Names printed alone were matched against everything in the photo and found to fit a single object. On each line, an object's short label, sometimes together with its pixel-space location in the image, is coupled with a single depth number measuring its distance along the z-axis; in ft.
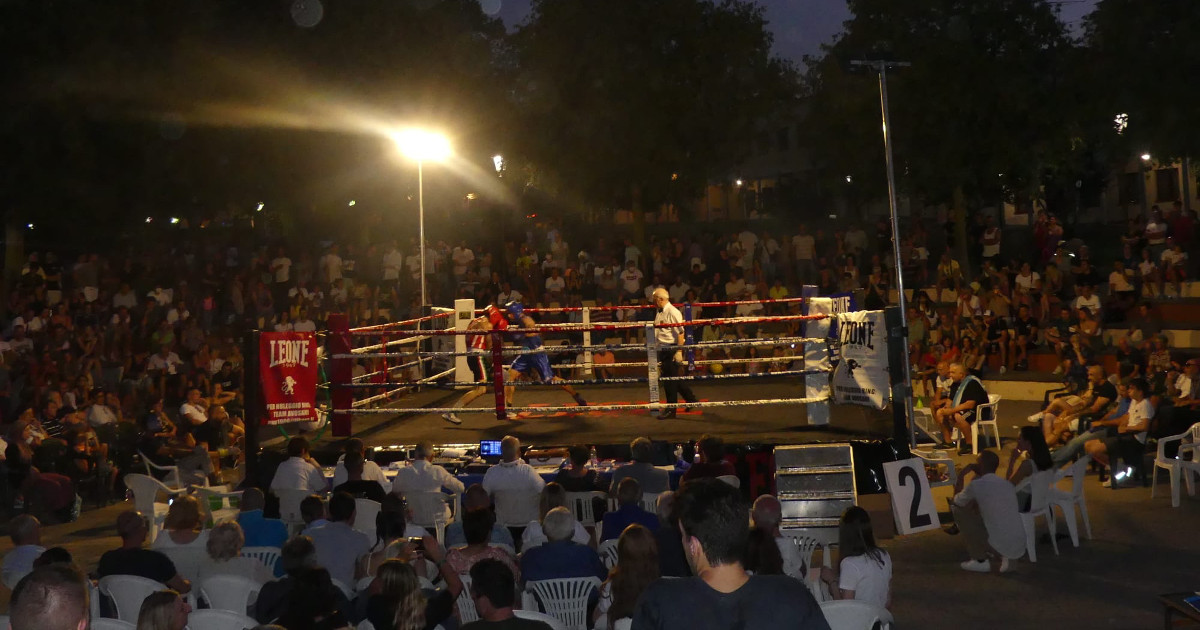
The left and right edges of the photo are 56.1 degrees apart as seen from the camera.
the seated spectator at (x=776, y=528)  18.04
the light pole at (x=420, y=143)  46.72
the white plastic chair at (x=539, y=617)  14.18
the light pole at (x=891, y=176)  35.21
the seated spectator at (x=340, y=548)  19.60
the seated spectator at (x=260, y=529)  22.22
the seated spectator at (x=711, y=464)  24.08
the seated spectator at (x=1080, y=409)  38.58
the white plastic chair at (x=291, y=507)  27.14
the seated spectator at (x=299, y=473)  27.32
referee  35.94
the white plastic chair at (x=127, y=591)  17.81
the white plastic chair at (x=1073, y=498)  27.37
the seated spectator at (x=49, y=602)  9.64
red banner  31.60
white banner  29.91
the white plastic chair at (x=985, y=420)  41.26
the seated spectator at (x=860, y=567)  17.57
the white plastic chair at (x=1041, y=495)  26.91
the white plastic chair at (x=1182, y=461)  31.73
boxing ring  31.83
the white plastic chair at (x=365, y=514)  24.52
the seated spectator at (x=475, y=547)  17.98
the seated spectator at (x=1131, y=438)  34.37
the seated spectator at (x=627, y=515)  20.63
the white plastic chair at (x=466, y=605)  18.06
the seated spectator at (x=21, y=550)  19.13
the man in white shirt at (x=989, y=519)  25.02
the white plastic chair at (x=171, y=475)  35.78
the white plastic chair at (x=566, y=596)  17.81
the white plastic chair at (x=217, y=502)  31.94
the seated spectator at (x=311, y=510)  20.31
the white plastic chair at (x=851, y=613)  15.37
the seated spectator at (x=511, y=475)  25.71
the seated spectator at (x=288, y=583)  15.11
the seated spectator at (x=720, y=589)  9.08
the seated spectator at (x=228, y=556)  18.44
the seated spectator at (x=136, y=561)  18.43
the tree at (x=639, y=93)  84.74
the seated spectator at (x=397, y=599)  14.43
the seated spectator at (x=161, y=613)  13.08
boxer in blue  37.37
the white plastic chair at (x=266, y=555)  21.98
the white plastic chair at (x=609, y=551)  20.74
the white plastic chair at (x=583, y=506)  25.68
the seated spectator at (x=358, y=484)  25.03
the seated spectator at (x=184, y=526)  20.15
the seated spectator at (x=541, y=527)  21.34
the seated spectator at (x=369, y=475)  27.25
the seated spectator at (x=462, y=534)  21.50
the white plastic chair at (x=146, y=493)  31.48
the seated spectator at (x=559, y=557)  17.79
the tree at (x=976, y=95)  71.82
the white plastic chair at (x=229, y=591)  17.78
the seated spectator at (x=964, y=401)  41.52
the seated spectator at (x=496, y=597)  12.90
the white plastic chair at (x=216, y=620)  15.60
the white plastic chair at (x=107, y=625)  15.25
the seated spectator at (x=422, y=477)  26.30
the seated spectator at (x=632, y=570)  15.56
